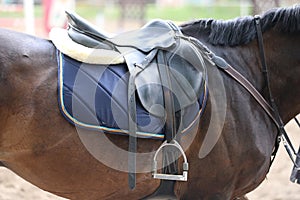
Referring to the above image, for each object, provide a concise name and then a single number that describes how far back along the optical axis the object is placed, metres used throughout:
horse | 5.28
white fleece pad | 5.62
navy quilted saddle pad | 5.40
